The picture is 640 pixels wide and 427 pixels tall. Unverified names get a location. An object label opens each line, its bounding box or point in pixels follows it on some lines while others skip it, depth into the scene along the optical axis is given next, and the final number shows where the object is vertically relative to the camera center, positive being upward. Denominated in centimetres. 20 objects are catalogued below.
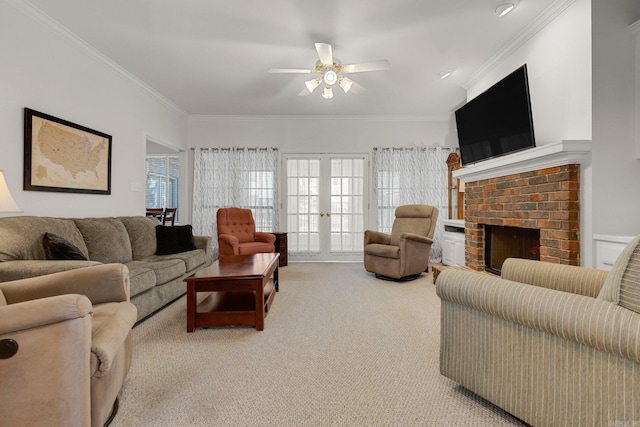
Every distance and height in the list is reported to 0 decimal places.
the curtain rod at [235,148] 564 +114
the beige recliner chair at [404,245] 403 -47
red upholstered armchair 432 -37
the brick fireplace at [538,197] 249 +13
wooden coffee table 241 -69
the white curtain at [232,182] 562 +52
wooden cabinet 517 -58
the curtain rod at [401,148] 560 +114
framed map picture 265 +53
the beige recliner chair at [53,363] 103 -53
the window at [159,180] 664 +66
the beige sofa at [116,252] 207 -35
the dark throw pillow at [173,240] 373 -35
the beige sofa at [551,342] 101 -51
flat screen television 287 +95
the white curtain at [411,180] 557 +56
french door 570 +11
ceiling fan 300 +146
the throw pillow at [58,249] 231 -29
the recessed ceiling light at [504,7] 255 +169
